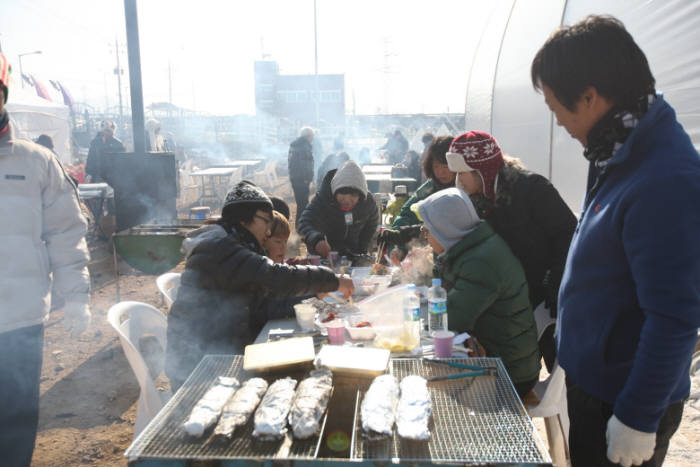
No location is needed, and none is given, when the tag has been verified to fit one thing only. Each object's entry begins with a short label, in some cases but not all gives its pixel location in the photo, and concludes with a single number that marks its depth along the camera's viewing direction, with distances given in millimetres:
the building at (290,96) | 45281
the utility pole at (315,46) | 26594
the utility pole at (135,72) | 7074
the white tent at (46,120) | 14891
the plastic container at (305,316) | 2645
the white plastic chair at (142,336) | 2518
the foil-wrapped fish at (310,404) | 1473
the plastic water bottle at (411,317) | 2361
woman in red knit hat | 3057
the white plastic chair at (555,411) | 2748
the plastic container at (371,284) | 3314
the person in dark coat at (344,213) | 4777
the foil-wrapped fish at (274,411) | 1476
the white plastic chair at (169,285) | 3501
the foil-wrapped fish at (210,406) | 1492
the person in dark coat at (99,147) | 10570
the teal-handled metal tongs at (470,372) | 1833
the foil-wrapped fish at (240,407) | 1501
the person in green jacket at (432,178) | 4207
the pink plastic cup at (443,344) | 2098
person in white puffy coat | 2254
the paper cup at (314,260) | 3924
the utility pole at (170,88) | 62438
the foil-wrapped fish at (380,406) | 1465
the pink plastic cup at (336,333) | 2379
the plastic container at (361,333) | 2436
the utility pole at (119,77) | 41188
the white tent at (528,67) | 3580
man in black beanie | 2568
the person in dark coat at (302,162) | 11430
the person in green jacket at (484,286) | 2465
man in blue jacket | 1347
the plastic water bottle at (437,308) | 2441
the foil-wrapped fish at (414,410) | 1452
